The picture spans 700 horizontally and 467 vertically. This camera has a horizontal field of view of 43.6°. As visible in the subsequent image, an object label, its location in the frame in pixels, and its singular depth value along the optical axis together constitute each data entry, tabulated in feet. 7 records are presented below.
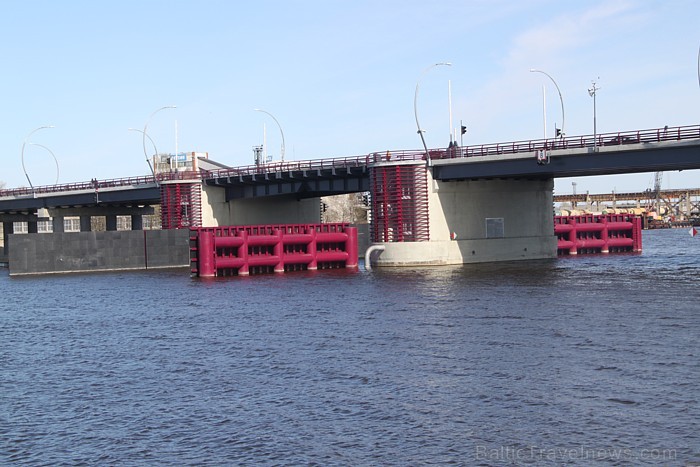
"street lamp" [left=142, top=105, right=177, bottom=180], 371.15
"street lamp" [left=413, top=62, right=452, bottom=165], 255.70
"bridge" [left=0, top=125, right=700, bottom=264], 217.56
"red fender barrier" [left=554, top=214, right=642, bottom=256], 329.93
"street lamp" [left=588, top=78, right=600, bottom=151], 217.36
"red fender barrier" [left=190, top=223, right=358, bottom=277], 254.27
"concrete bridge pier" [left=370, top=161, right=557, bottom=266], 257.96
